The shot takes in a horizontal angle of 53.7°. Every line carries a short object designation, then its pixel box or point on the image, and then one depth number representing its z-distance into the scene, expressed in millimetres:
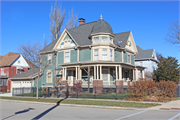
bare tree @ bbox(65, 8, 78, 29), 46031
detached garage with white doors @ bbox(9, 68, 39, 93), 32375
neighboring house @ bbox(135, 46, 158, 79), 43281
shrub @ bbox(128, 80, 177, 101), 16344
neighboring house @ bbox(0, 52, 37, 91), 40938
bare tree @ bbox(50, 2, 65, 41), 43031
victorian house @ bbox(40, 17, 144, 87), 26172
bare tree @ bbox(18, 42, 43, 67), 20875
